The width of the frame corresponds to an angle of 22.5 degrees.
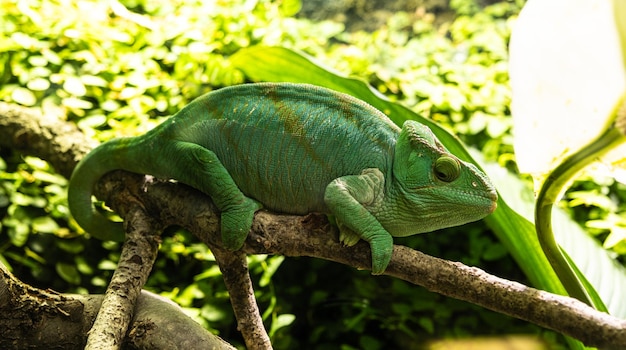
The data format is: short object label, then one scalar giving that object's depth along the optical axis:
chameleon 1.00
